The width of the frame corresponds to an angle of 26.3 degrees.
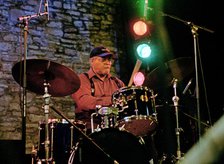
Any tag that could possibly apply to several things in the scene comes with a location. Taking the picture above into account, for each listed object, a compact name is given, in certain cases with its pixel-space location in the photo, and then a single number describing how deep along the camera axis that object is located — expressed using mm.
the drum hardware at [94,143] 4444
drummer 5777
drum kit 4918
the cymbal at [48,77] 4926
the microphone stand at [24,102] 4938
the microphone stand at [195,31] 5539
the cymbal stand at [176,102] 5980
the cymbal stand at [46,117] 4934
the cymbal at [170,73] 5693
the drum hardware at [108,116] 5137
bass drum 4844
